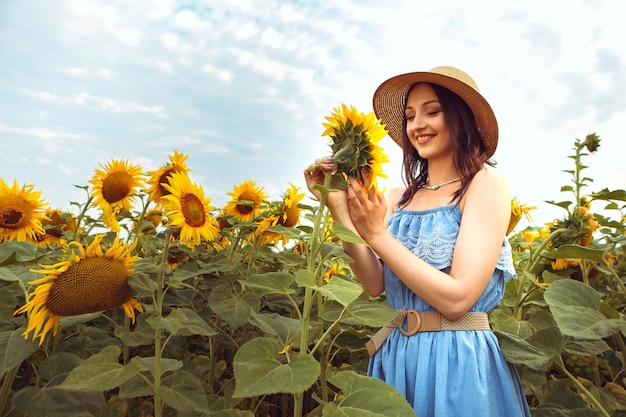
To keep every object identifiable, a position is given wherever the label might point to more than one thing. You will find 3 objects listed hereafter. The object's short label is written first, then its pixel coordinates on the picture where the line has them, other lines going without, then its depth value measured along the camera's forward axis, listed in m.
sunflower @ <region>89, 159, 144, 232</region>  2.90
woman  1.71
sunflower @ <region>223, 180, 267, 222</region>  2.79
